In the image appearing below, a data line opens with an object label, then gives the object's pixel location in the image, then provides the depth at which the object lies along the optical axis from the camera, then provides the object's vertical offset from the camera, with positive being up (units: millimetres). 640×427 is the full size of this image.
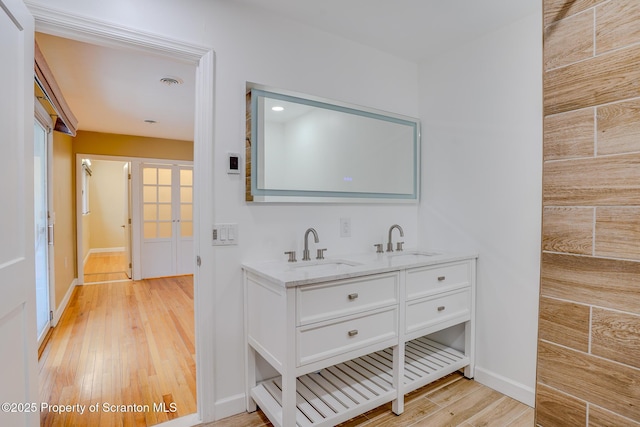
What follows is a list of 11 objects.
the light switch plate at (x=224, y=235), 1867 -159
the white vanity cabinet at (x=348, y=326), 1585 -648
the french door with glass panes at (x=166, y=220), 5453 -227
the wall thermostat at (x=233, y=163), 1898 +254
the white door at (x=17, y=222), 1180 -62
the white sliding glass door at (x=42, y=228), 3129 -221
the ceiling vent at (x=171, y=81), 2953 +1143
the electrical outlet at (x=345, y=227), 2342 -139
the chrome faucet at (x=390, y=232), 2469 -191
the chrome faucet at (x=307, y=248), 2080 -258
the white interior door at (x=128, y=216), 5582 -178
